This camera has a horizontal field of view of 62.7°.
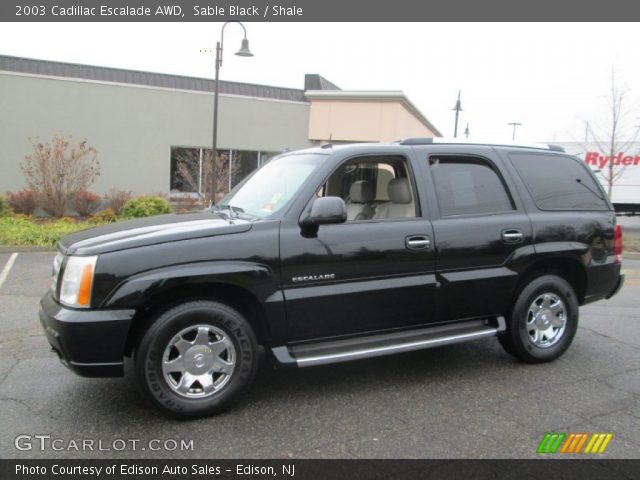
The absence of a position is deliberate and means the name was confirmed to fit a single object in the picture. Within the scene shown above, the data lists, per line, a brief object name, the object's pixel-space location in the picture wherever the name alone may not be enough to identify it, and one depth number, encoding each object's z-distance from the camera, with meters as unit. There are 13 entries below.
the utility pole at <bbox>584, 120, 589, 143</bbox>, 20.77
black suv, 3.33
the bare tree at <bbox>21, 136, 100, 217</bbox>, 14.78
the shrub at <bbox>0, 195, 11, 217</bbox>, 13.72
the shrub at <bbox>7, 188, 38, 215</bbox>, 14.69
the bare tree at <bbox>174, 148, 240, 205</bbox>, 19.00
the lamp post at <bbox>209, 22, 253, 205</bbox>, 13.55
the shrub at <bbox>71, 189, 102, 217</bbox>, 15.23
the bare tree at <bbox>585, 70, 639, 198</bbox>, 20.20
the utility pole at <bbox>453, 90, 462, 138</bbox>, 30.94
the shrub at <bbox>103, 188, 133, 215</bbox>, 16.16
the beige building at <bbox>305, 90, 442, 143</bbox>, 21.58
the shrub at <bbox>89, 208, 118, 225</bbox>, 13.52
